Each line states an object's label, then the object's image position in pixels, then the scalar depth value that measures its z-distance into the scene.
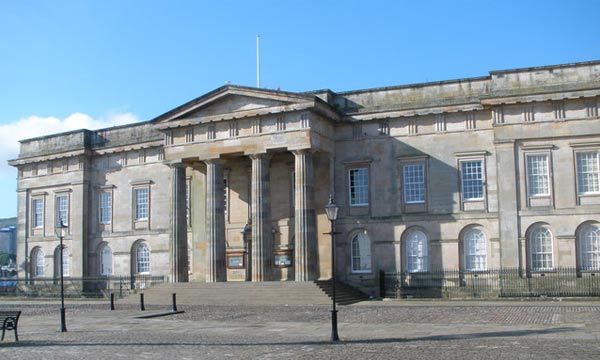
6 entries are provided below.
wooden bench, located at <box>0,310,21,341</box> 22.52
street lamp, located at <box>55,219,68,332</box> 26.28
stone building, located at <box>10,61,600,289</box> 36.56
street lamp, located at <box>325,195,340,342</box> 23.36
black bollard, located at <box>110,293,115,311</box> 36.50
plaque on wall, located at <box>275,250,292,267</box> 42.31
